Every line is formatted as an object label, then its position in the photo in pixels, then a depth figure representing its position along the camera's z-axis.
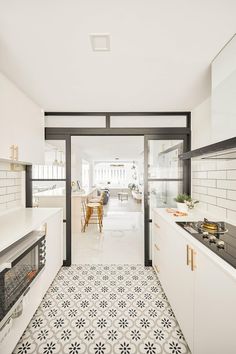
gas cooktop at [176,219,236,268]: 1.12
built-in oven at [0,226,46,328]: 1.17
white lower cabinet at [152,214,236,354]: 0.94
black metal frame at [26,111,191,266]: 2.73
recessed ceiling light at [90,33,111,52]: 1.26
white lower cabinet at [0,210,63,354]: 1.40
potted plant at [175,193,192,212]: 2.41
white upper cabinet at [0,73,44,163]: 1.72
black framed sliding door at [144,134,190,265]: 2.78
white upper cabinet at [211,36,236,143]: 1.31
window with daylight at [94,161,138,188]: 13.17
